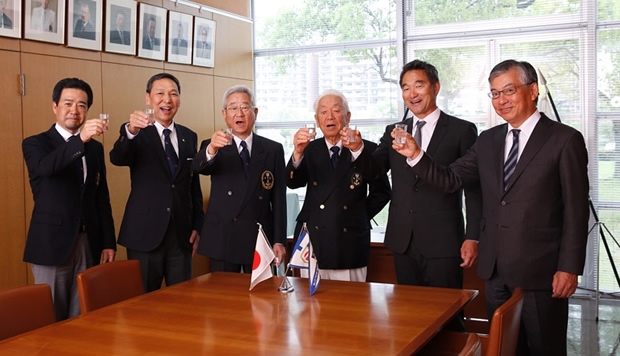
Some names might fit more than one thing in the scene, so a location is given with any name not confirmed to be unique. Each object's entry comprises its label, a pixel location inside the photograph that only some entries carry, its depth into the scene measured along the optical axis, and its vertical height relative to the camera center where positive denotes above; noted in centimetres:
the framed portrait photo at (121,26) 591 +132
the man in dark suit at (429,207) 358 -20
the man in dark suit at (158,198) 399 -16
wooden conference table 218 -57
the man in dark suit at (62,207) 372 -20
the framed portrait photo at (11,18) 497 +116
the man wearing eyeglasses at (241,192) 383 -12
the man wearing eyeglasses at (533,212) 299 -19
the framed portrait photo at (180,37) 665 +137
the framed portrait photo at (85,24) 553 +126
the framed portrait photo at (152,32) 628 +135
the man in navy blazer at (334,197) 393 -15
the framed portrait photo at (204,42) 700 +139
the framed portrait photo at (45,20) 518 +121
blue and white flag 309 -38
